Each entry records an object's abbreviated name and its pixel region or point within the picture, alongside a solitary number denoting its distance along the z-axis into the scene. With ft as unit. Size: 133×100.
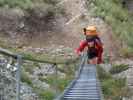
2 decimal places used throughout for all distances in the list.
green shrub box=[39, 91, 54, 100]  31.17
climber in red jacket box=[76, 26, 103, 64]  28.27
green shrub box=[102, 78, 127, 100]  36.19
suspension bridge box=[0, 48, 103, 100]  21.01
